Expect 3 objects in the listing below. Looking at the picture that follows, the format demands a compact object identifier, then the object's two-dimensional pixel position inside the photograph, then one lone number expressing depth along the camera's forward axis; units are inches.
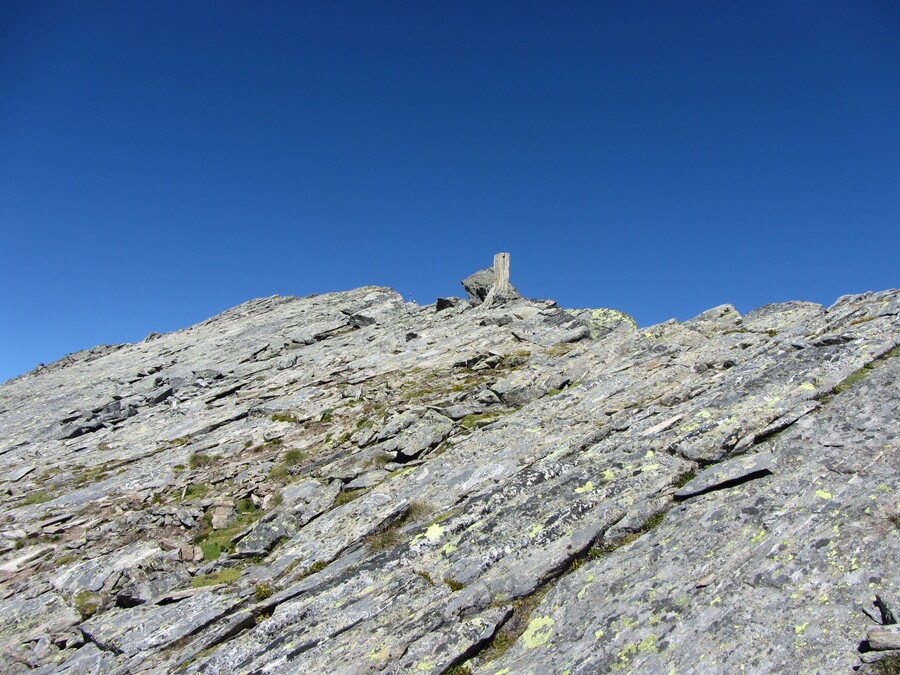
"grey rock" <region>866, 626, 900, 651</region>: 237.1
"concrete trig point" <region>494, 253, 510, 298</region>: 1702.8
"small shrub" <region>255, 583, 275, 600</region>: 485.4
